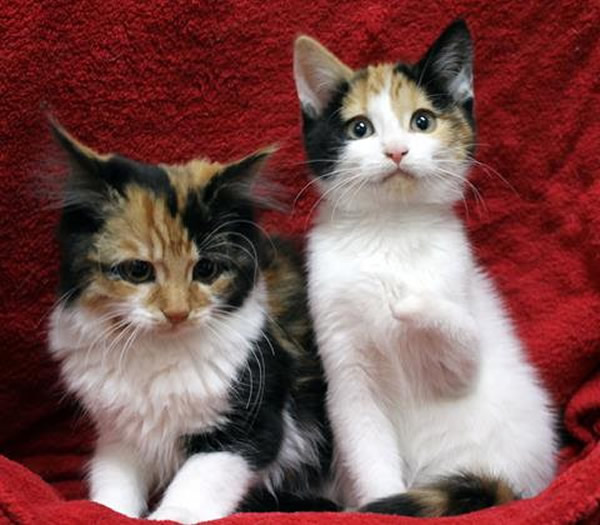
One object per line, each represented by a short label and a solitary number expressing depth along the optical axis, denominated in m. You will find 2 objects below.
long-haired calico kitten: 0.70
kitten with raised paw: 0.73
